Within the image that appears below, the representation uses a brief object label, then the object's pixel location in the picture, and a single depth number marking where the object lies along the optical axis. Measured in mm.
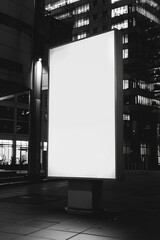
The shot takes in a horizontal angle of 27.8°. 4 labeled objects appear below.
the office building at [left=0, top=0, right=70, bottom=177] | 21516
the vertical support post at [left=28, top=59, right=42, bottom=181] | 22953
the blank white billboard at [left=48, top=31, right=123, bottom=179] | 7914
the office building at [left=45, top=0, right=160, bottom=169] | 68000
